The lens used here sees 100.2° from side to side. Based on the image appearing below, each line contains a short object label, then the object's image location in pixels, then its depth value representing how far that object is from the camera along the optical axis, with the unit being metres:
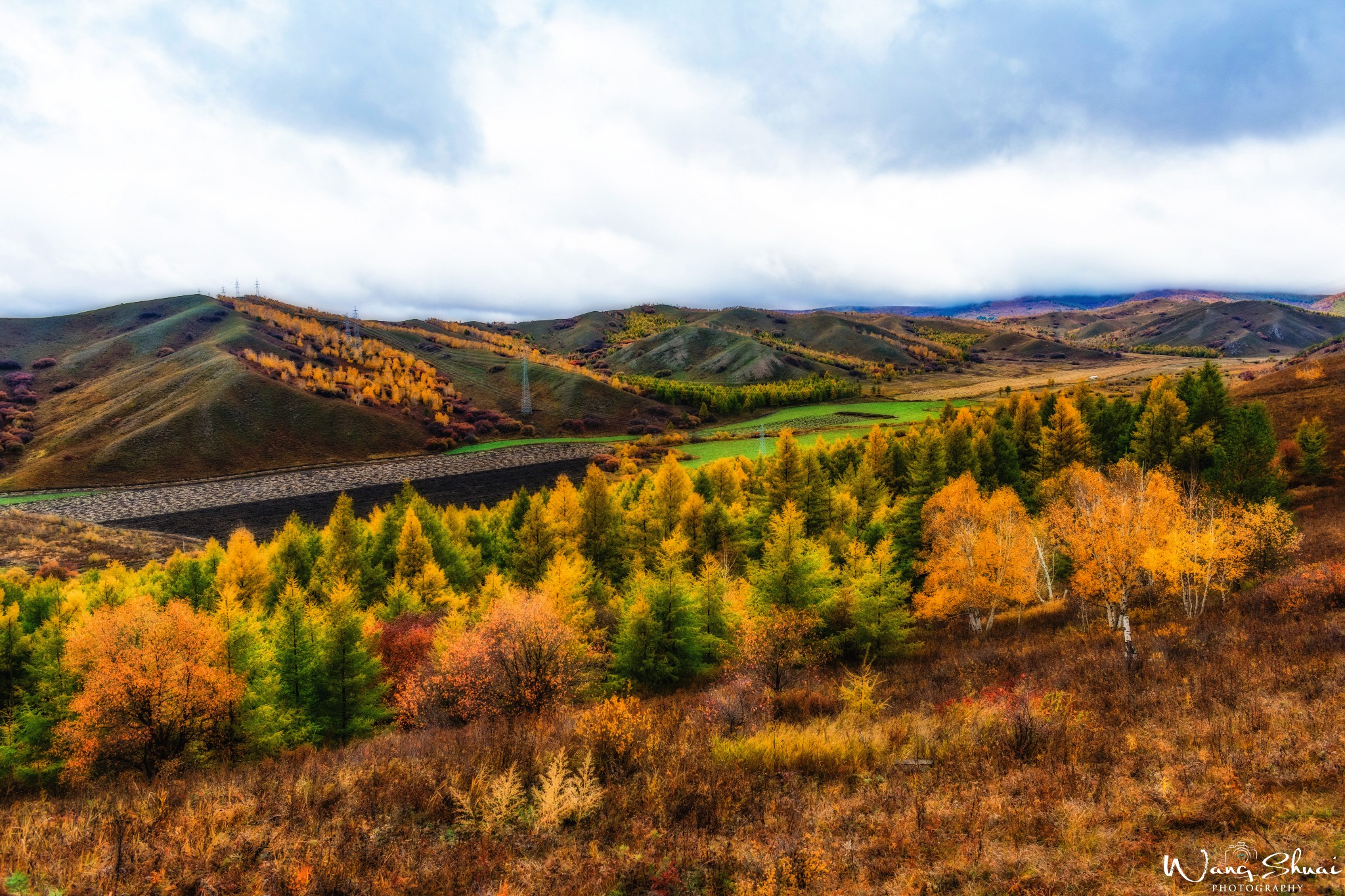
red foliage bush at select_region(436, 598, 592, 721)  22.55
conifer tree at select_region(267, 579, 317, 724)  29.50
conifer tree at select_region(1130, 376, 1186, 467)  59.72
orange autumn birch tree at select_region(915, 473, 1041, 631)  36.03
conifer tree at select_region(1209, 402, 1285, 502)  48.19
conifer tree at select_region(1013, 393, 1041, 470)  68.62
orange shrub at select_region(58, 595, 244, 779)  22.75
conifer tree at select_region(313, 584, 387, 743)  29.55
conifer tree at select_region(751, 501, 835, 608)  31.42
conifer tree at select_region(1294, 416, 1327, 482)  58.88
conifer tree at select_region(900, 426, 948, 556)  50.78
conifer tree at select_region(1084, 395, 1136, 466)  68.31
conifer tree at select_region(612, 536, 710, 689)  30.42
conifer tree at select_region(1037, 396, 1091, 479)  63.34
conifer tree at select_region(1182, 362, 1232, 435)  62.12
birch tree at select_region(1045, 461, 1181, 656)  25.12
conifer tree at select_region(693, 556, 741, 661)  32.38
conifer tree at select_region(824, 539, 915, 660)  31.67
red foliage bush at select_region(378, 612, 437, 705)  34.81
